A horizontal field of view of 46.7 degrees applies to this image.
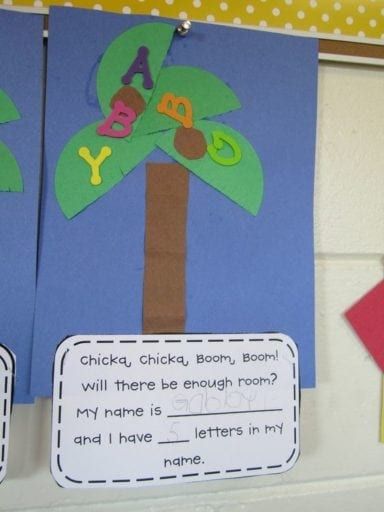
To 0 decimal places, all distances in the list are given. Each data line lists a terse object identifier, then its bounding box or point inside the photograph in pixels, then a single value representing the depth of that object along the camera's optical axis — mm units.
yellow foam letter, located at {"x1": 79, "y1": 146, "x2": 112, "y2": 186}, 473
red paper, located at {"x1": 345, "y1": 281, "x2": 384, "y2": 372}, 557
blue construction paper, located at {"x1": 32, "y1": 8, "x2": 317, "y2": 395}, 469
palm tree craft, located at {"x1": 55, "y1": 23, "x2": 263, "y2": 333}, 476
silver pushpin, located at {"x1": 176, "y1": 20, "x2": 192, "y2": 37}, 493
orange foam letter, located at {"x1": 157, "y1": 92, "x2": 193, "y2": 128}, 494
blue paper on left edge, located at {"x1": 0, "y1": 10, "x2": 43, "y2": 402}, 455
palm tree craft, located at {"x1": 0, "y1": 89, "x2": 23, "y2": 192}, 455
